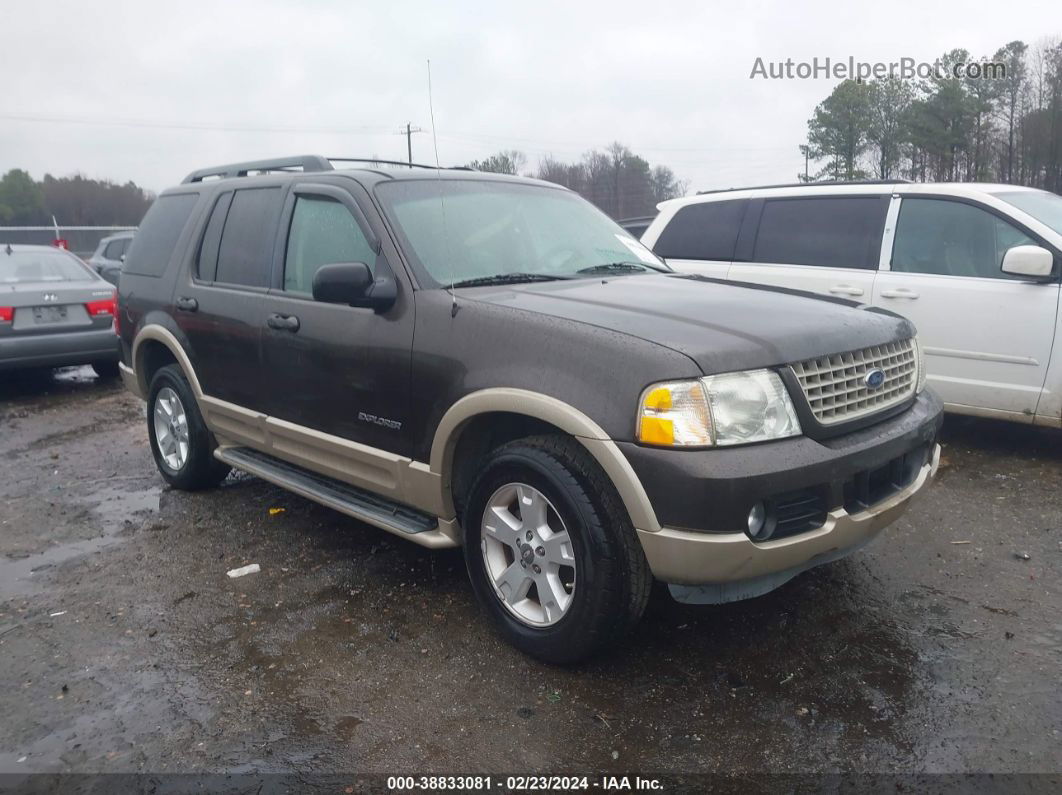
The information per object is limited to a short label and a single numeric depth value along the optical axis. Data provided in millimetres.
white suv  5188
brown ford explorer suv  2686
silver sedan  8109
